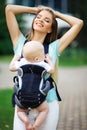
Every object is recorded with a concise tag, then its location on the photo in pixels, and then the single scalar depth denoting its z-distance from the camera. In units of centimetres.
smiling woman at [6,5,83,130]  413
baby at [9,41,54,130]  399
